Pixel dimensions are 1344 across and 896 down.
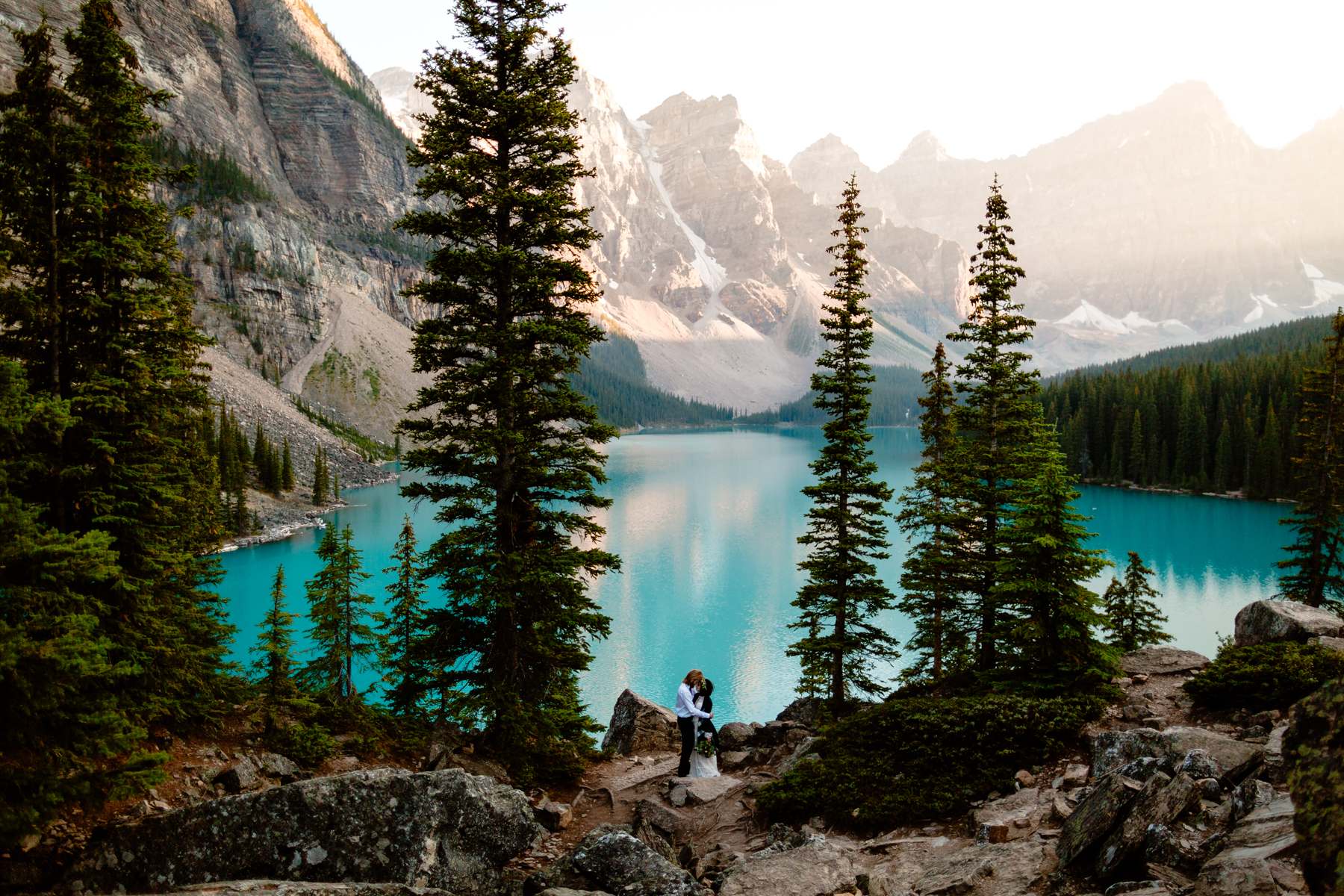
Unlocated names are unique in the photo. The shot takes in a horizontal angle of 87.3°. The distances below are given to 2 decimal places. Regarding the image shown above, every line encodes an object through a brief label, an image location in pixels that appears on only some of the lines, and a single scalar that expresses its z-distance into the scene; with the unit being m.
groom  14.46
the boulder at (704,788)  13.50
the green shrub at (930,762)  11.09
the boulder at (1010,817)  9.22
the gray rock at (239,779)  10.62
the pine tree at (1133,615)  29.31
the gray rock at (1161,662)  15.30
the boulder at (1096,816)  7.38
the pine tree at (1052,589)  14.62
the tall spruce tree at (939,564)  24.16
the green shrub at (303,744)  11.97
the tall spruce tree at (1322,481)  29.42
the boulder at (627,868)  7.94
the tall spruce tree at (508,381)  14.55
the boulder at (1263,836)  5.86
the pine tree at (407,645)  15.38
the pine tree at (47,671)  6.89
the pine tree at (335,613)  25.30
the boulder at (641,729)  20.11
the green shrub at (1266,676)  11.21
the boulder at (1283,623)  14.39
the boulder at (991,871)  7.80
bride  14.90
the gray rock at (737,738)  18.82
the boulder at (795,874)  8.37
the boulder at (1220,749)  8.21
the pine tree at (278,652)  17.47
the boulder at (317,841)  7.57
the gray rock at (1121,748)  9.78
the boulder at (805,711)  21.17
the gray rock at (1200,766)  8.07
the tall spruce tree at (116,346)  11.36
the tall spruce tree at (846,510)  21.80
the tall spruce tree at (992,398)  22.92
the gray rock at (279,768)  11.36
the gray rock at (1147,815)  6.97
